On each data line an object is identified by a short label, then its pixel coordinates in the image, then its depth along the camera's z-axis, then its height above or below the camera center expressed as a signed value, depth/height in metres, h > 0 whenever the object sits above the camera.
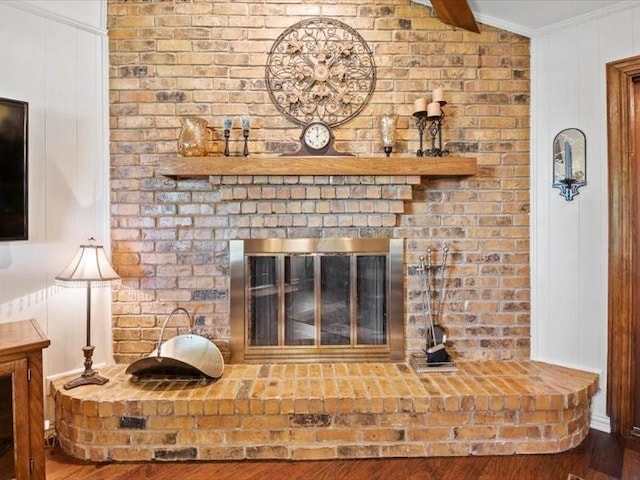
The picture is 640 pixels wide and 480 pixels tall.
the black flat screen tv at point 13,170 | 2.04 +0.41
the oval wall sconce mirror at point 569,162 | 2.35 +0.48
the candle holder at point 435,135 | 2.44 +0.68
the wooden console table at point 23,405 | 1.58 -0.67
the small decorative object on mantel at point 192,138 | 2.33 +0.64
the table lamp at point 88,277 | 2.07 -0.17
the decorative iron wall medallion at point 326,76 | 2.50 +1.08
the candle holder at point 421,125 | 2.45 +0.74
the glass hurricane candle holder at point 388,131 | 2.40 +0.69
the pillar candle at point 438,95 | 2.36 +0.89
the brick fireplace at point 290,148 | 2.47 +0.50
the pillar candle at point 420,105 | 2.37 +0.84
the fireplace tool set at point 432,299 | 2.43 -0.38
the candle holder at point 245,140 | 2.41 +0.65
